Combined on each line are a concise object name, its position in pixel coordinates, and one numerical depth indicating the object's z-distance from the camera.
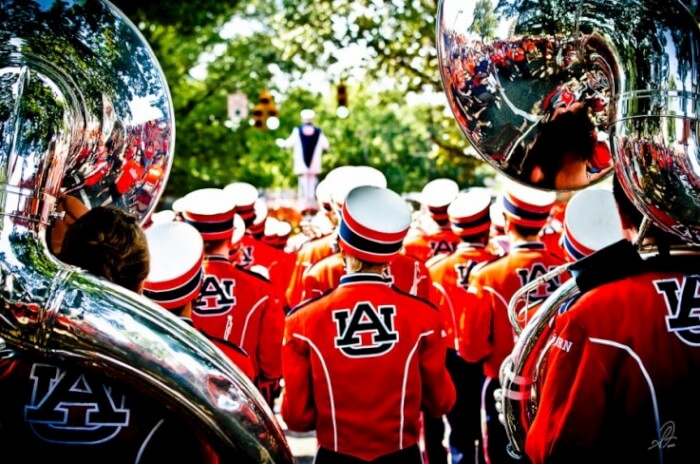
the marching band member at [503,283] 4.76
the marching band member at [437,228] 6.82
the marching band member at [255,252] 7.37
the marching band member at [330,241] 5.92
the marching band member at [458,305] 5.44
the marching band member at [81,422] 1.75
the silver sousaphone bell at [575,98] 1.76
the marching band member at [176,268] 2.91
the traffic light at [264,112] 16.09
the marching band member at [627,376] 2.00
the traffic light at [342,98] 15.26
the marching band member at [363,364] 3.14
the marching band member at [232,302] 4.41
